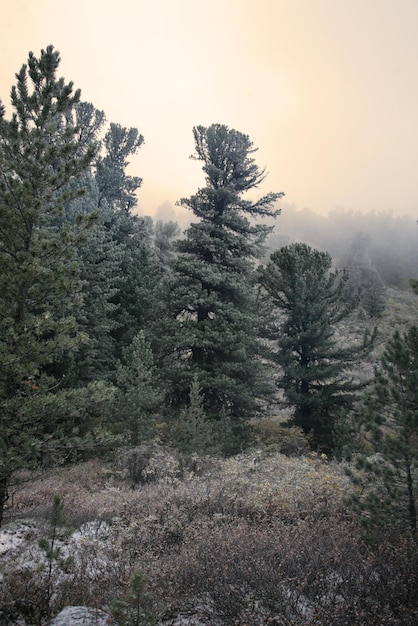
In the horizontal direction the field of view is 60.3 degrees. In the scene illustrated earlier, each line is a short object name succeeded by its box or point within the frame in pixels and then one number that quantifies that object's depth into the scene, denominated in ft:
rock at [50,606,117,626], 15.19
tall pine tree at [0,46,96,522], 20.18
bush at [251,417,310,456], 51.18
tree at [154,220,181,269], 105.70
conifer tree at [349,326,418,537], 20.60
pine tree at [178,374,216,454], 42.86
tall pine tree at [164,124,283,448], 53.57
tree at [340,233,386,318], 147.54
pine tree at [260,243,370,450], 54.60
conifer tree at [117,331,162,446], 44.21
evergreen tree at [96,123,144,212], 98.17
